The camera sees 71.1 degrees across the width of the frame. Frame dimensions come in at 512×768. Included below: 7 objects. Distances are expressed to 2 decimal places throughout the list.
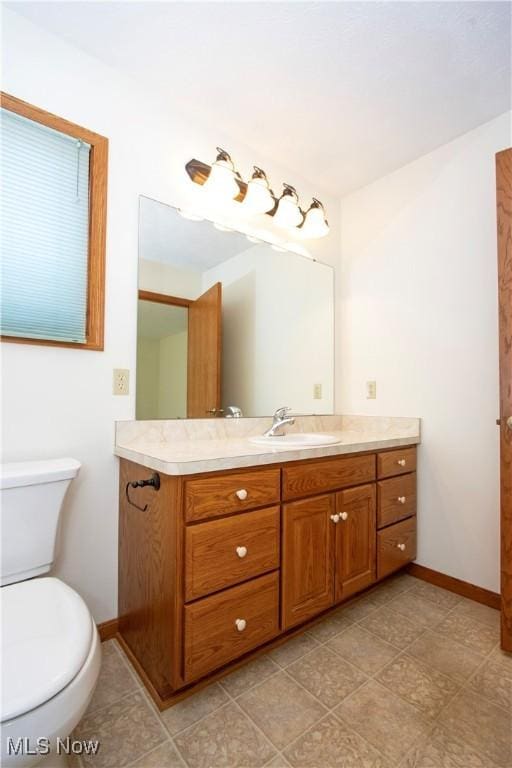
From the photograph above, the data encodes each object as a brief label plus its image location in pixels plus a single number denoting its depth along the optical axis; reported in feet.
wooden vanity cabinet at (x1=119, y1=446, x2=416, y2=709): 3.51
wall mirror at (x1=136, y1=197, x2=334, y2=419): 5.14
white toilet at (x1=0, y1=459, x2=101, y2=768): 2.21
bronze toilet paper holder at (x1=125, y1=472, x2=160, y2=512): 3.76
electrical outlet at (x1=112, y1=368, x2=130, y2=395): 4.76
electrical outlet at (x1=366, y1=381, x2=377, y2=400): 7.13
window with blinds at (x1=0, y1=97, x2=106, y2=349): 4.12
